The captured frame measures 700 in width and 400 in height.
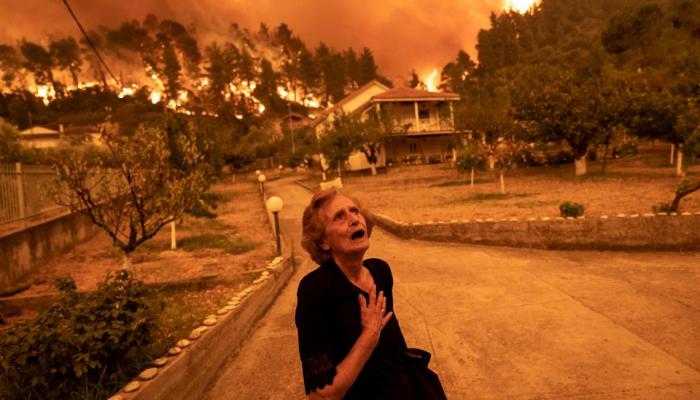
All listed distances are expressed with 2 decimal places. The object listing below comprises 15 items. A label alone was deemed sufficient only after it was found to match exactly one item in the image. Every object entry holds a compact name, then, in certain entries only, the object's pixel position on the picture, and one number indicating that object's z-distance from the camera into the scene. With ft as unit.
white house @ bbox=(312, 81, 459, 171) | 134.10
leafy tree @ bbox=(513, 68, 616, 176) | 71.56
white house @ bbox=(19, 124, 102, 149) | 190.44
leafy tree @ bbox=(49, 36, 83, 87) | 269.85
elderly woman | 5.70
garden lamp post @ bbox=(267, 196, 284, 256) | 29.93
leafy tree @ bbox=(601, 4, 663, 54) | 168.04
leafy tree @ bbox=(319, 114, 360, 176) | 109.50
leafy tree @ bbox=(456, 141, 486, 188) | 71.36
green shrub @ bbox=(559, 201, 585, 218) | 30.32
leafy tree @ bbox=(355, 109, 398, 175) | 111.45
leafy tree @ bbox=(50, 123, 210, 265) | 22.93
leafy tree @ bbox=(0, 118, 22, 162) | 108.14
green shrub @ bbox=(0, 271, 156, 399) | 10.48
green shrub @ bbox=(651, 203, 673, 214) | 28.78
